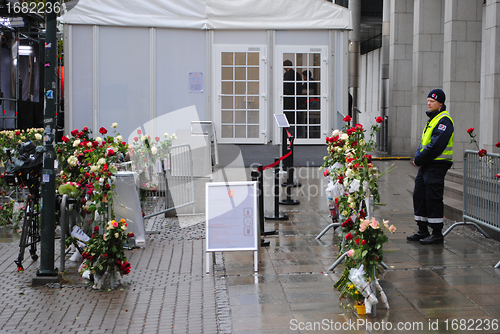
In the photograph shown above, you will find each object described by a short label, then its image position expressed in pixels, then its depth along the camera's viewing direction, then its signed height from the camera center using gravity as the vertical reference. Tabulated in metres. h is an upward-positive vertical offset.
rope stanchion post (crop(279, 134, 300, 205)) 10.22 -1.16
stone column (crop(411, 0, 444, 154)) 15.32 +2.20
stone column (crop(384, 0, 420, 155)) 17.88 +1.90
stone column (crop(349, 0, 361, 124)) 24.62 +3.53
